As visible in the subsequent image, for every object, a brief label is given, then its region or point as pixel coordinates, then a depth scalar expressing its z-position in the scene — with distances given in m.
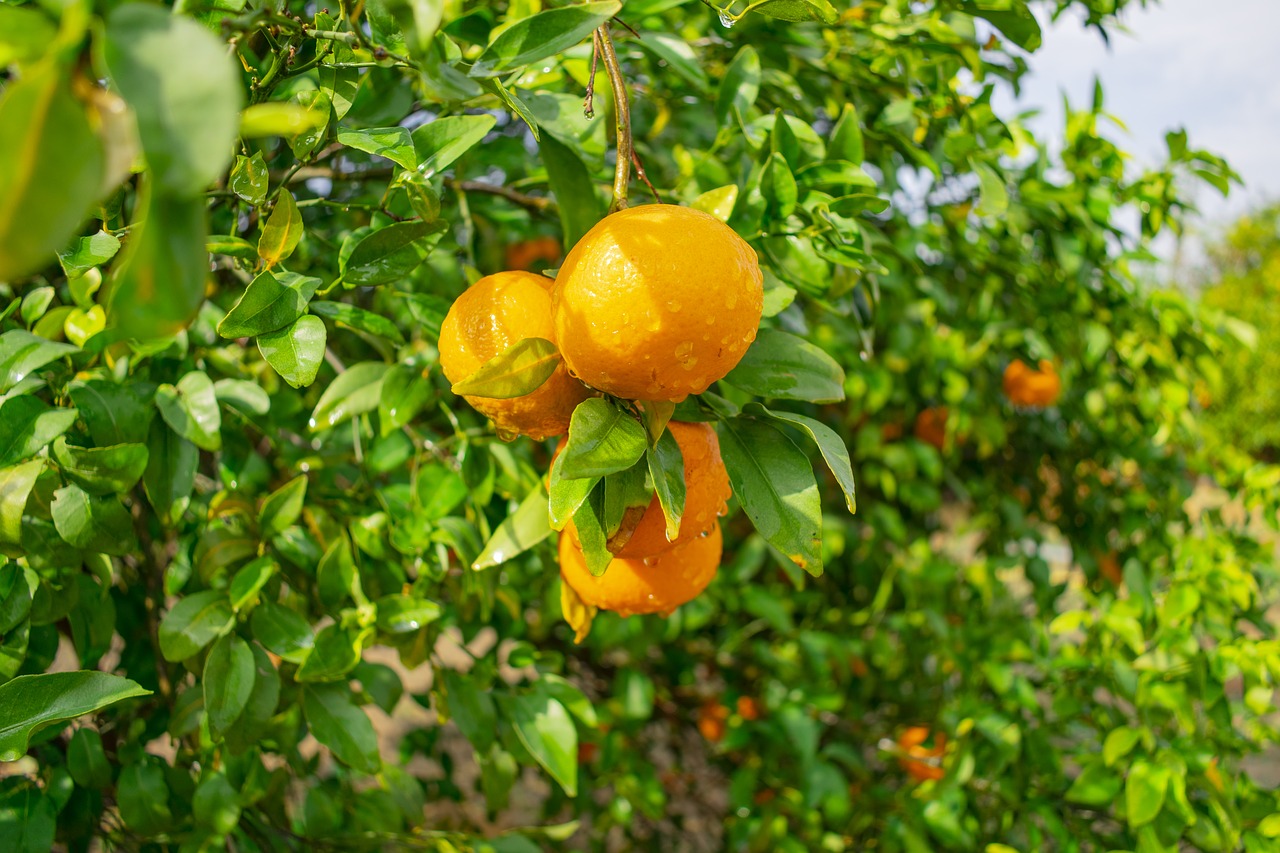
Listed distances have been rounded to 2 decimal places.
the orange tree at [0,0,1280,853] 0.48
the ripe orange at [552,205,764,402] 0.45
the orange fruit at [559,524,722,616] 0.61
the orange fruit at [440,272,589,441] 0.54
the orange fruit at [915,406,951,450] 1.71
